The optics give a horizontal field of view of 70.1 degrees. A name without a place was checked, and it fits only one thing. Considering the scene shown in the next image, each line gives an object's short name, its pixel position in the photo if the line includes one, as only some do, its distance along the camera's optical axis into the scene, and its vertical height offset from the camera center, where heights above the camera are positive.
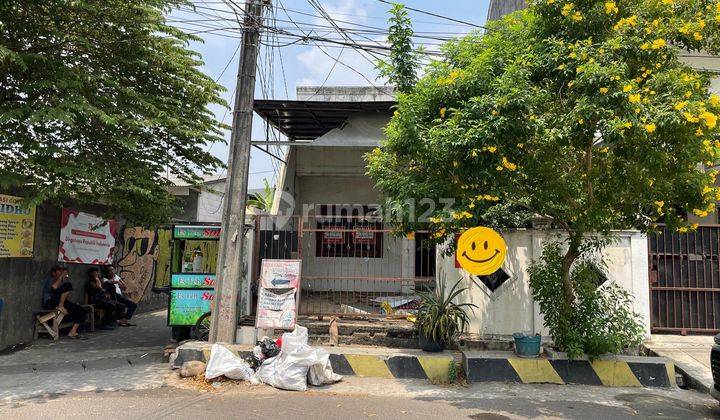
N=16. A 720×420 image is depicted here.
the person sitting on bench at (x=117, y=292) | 11.73 -0.79
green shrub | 7.25 -0.61
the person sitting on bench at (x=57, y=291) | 9.96 -0.68
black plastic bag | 7.57 -1.28
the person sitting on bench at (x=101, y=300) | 11.18 -0.93
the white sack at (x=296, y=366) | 7.04 -1.45
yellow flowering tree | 5.77 +1.71
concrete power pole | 8.34 +1.15
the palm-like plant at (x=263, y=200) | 19.70 +2.37
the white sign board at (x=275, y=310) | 8.29 -0.77
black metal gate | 9.38 -0.13
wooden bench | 9.79 -1.29
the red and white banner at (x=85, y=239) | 10.51 +0.39
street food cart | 9.34 -0.56
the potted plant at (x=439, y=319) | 8.02 -0.82
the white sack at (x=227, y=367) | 7.22 -1.50
